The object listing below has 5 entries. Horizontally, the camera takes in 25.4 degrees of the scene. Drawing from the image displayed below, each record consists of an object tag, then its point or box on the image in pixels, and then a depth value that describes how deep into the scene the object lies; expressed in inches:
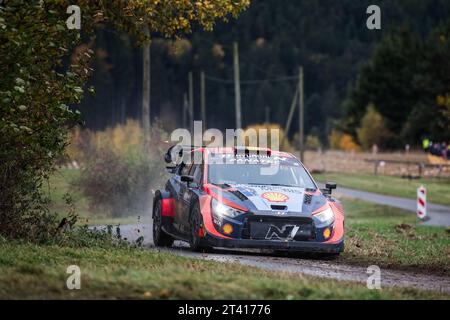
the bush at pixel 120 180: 1373.0
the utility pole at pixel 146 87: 1473.9
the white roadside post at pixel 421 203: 1228.5
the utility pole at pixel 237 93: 1936.0
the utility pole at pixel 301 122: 2448.3
